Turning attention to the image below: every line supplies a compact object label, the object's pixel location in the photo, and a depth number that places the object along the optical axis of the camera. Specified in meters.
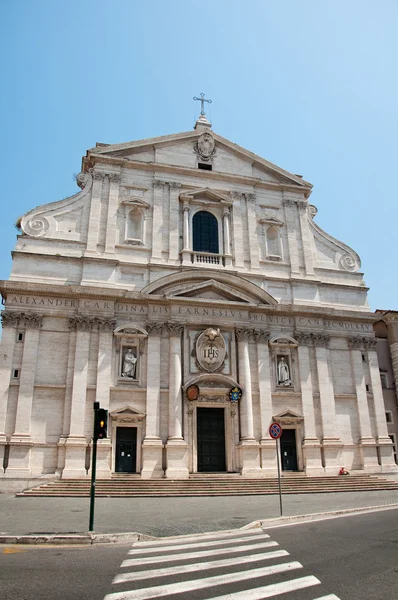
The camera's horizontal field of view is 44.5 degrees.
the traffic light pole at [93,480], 9.83
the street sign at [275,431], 13.59
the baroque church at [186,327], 22.92
